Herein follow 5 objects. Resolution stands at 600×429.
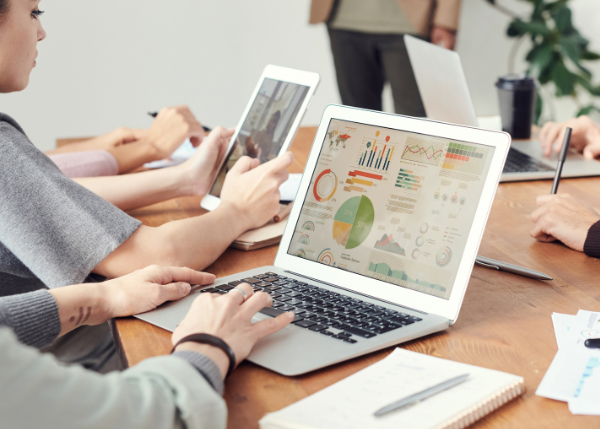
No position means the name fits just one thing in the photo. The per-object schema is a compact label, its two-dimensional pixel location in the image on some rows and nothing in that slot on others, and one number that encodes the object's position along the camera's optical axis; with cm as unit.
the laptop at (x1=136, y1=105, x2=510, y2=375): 65
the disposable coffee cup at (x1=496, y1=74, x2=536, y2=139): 159
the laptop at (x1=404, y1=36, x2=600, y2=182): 125
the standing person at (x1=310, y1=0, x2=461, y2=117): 271
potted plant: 307
